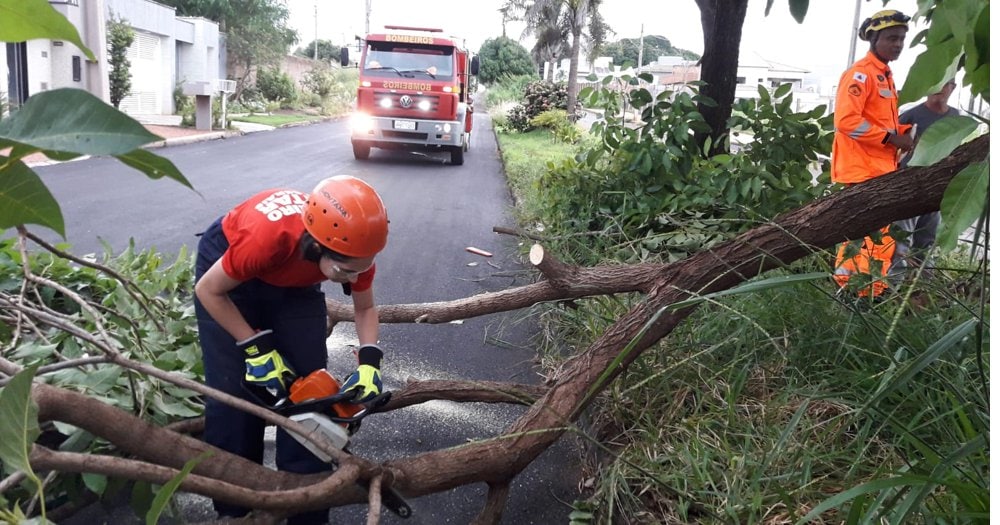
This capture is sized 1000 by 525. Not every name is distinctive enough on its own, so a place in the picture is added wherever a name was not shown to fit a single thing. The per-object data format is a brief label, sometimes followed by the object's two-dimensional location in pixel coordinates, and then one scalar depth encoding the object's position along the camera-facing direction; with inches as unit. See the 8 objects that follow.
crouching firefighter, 108.0
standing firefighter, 197.3
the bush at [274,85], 1465.3
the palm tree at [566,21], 1170.6
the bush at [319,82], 1641.2
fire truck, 663.8
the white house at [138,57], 727.7
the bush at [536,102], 1075.3
